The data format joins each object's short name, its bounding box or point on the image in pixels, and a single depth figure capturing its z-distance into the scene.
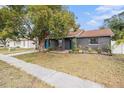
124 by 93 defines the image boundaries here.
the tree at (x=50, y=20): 8.60
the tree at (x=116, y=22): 15.92
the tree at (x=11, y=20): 9.39
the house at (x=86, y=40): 11.06
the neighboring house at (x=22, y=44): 19.29
